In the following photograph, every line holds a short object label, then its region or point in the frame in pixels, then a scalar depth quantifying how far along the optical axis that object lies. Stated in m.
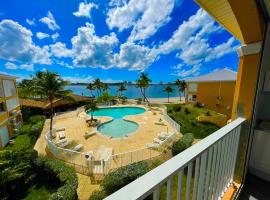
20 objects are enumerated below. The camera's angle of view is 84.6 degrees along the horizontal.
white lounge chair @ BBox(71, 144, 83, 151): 11.29
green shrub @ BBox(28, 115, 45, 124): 19.23
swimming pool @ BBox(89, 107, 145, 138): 16.52
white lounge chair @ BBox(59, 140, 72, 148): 11.82
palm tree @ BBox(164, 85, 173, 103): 37.84
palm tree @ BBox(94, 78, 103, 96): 38.25
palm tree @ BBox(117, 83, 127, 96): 43.07
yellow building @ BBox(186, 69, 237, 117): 21.44
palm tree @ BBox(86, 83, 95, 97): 38.63
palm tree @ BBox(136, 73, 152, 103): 33.50
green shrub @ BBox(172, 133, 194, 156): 9.50
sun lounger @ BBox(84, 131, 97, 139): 14.17
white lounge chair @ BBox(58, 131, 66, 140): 13.56
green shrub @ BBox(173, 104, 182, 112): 21.89
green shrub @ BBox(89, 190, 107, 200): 6.06
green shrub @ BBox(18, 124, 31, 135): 15.59
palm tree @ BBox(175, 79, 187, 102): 37.37
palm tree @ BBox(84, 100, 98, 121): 18.58
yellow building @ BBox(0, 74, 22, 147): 14.81
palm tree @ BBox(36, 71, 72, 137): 13.44
